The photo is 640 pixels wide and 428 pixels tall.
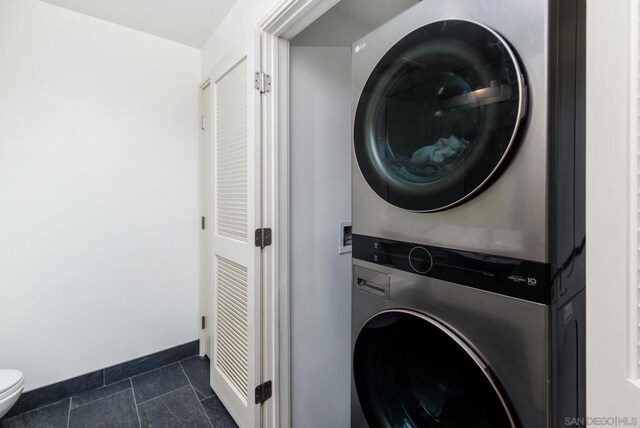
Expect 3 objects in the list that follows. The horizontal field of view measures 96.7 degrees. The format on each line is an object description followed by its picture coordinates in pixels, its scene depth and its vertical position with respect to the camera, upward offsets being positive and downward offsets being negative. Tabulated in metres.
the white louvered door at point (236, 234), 1.39 -0.15
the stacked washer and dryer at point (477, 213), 0.58 -0.01
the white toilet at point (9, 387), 1.39 -0.91
